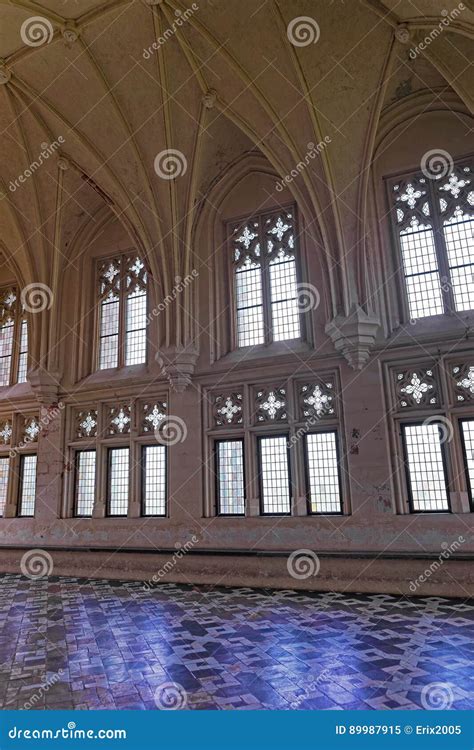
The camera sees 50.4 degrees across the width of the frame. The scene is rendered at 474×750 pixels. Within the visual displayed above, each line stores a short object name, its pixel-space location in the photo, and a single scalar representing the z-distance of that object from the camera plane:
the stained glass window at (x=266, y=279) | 10.72
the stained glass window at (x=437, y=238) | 9.30
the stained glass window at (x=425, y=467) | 8.66
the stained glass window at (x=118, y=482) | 11.47
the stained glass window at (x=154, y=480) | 11.02
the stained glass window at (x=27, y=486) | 12.61
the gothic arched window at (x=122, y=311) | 12.38
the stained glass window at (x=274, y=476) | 9.88
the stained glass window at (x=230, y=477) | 10.27
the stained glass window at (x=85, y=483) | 11.88
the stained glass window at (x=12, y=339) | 13.92
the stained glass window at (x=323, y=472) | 9.42
